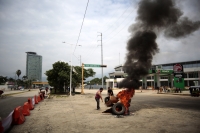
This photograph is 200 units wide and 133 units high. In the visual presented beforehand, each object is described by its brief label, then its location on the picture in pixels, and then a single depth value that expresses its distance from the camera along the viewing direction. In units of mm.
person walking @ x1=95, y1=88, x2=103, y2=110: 11397
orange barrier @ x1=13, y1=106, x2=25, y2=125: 7105
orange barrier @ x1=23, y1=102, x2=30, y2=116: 9381
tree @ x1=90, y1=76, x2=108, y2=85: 125812
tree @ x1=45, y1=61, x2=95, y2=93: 31433
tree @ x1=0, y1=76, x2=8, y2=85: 101475
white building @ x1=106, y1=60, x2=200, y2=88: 39512
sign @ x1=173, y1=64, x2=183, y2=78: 28494
